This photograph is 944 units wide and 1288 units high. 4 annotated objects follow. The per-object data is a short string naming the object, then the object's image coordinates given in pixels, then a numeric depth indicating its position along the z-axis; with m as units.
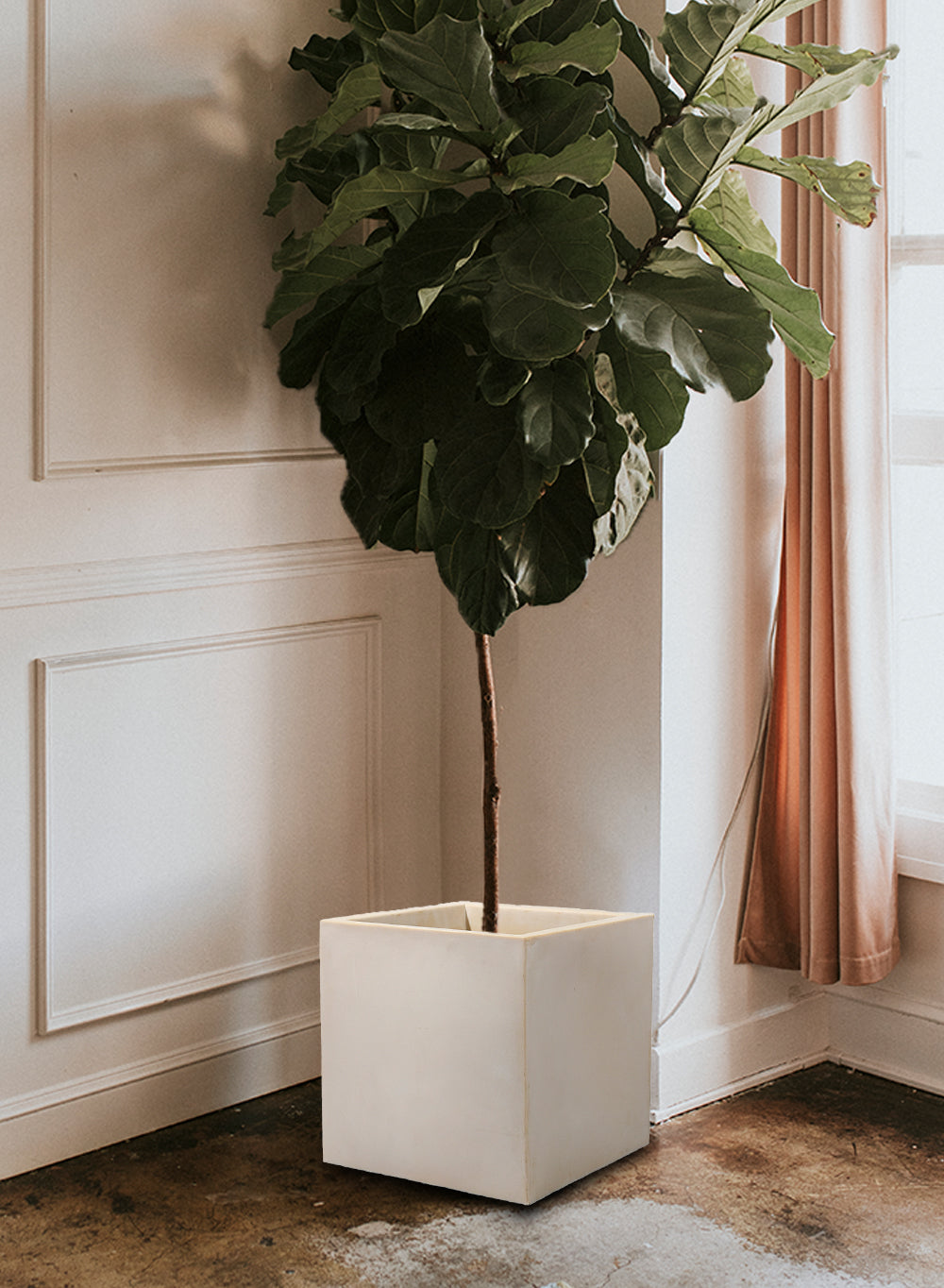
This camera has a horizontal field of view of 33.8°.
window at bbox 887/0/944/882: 2.46
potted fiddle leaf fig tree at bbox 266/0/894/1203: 1.85
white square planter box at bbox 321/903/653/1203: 2.14
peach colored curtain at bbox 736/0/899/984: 2.40
